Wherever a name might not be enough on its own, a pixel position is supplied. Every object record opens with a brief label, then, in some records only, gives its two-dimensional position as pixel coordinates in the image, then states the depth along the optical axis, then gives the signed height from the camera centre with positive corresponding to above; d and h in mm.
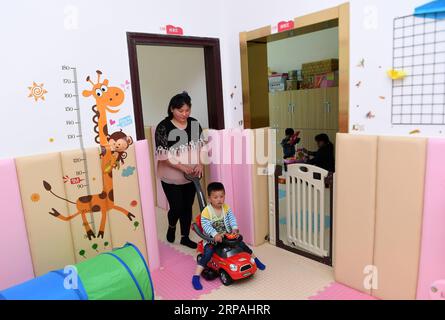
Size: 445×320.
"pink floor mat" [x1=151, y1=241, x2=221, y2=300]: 2635 -1337
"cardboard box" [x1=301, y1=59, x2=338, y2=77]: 5188 +502
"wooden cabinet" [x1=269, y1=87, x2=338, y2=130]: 5227 -111
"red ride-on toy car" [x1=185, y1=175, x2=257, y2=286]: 2629 -1155
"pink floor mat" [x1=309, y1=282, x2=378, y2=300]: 2486 -1354
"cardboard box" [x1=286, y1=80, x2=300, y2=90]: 5676 +280
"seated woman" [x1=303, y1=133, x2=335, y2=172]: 4285 -650
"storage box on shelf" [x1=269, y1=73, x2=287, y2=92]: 5852 +349
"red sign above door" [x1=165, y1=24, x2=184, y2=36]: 2939 +647
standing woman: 3189 -444
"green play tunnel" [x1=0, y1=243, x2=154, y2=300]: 1844 -898
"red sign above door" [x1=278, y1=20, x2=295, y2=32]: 2799 +606
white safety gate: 2941 -899
